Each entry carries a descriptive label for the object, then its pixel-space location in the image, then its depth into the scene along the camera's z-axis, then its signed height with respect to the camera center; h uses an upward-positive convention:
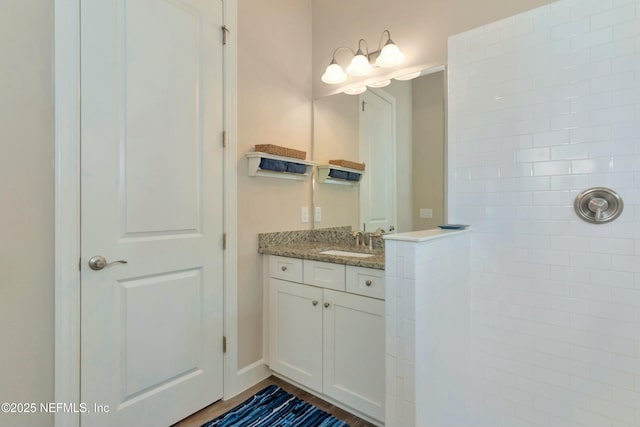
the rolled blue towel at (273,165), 2.02 +0.35
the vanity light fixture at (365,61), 1.98 +1.06
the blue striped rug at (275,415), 1.66 -1.12
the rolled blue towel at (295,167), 2.20 +0.35
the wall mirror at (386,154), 1.91 +0.44
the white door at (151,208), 1.38 +0.04
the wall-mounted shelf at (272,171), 2.00 +0.34
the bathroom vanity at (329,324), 1.61 -0.64
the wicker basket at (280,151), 2.02 +0.45
